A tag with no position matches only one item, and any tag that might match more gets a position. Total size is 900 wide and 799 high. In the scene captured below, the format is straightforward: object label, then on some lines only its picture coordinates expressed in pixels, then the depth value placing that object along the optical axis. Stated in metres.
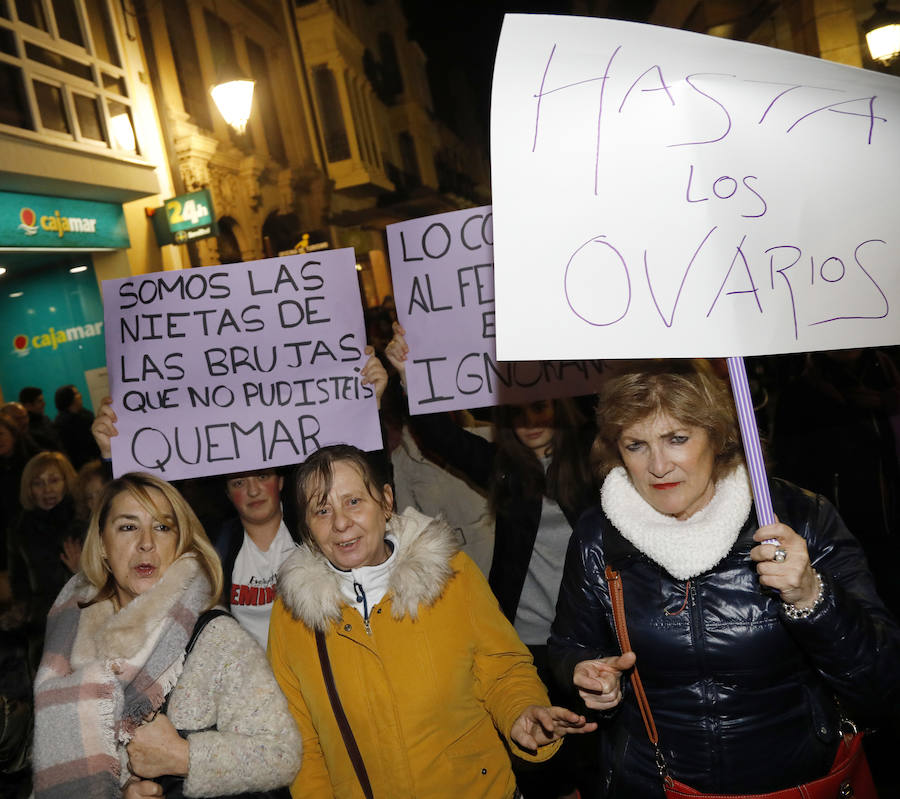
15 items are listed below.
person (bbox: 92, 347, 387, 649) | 2.95
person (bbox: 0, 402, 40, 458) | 6.61
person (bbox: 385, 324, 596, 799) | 3.18
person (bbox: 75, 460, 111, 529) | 4.60
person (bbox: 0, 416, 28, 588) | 5.68
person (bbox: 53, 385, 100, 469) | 8.03
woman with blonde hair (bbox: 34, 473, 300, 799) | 2.15
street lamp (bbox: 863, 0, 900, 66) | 5.83
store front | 9.49
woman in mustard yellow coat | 2.26
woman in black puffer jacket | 1.82
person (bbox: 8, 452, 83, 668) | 4.66
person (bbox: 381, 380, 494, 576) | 3.89
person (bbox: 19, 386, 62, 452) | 7.04
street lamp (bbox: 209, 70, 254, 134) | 7.64
